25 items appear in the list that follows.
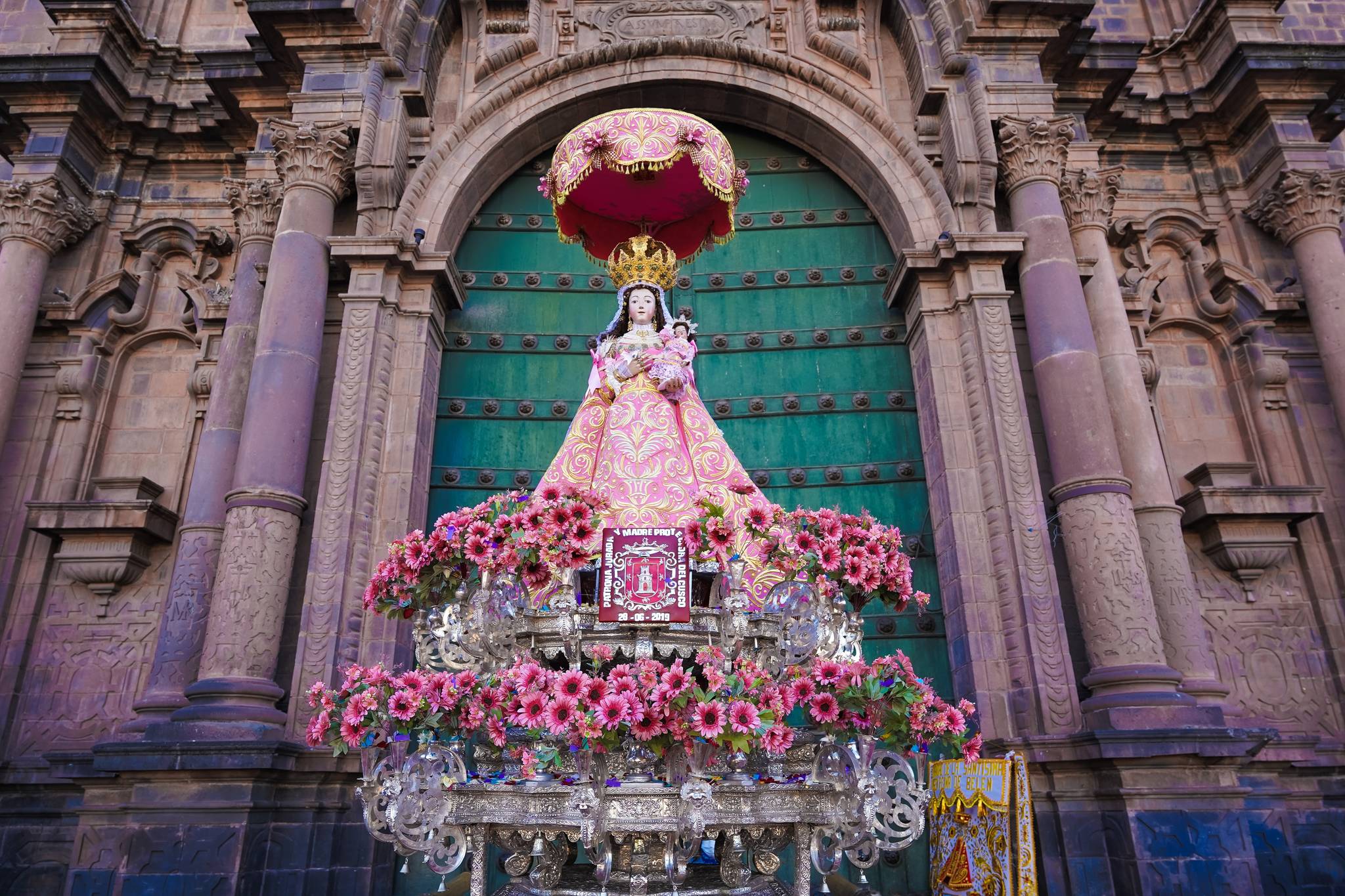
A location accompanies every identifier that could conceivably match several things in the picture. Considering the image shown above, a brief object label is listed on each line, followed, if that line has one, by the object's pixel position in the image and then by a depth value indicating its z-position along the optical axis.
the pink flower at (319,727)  4.45
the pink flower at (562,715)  3.92
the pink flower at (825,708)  4.26
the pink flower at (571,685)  4.00
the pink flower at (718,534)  4.49
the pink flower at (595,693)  3.98
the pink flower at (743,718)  3.95
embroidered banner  5.16
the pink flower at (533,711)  3.96
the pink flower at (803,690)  4.28
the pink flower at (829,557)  4.63
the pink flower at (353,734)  4.36
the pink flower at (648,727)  3.95
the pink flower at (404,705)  4.29
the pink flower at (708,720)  3.93
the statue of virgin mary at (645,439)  5.32
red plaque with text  4.38
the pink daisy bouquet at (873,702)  4.29
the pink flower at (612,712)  3.90
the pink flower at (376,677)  4.46
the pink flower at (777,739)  4.14
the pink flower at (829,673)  4.29
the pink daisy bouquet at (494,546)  4.53
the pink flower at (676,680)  3.98
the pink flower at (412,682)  4.35
